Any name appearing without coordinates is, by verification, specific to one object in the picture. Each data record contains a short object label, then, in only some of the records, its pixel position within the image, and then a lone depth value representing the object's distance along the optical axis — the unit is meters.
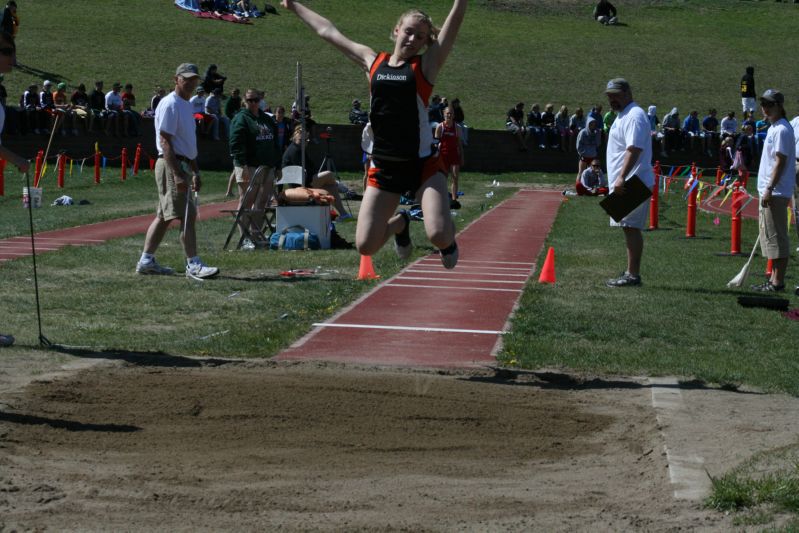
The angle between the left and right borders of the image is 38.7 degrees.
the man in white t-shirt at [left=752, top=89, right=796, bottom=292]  11.91
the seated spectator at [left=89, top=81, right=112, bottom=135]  33.78
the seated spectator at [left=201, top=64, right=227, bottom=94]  36.97
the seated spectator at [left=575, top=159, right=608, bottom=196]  30.16
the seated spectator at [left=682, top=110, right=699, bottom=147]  40.75
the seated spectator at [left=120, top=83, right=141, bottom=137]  34.03
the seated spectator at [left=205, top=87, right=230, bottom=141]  35.06
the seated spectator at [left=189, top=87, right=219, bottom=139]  33.69
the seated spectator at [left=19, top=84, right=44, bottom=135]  32.56
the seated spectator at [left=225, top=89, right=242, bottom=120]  32.47
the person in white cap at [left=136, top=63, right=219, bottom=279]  11.77
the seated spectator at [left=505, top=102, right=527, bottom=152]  39.06
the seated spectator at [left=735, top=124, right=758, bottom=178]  37.59
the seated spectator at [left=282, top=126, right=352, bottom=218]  17.61
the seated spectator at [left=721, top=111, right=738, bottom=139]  40.32
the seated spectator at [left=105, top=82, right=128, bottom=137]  33.81
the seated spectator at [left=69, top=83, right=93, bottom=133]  33.06
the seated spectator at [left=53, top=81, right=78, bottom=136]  32.97
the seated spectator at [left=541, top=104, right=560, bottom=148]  39.28
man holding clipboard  11.79
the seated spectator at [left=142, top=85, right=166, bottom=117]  32.50
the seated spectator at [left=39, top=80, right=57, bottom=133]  32.91
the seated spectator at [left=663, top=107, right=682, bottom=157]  40.38
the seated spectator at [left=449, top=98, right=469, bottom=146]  26.52
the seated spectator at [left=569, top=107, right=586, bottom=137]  39.31
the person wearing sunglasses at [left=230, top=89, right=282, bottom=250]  15.33
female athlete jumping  7.49
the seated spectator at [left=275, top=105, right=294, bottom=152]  27.27
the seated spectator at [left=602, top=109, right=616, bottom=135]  35.84
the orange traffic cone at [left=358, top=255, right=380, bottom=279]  12.11
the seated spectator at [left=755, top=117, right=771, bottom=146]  40.30
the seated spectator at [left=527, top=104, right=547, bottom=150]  39.28
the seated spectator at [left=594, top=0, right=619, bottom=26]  67.19
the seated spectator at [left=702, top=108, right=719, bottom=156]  40.84
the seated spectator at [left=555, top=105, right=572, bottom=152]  39.22
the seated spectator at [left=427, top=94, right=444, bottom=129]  33.59
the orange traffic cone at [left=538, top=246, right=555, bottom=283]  11.99
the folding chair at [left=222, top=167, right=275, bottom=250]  15.00
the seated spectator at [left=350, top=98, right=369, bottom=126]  37.56
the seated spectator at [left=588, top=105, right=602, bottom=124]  35.52
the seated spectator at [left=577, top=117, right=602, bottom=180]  31.98
